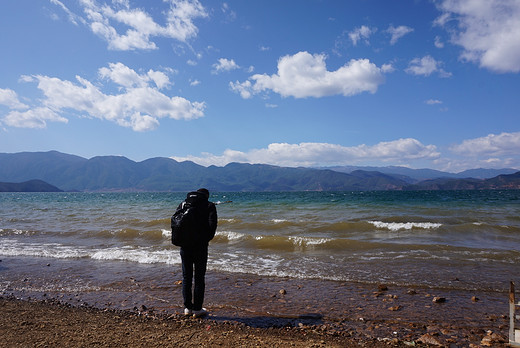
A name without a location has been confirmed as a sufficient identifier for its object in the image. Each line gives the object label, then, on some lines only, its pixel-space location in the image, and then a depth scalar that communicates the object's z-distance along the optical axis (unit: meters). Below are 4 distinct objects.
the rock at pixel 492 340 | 4.83
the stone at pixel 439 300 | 6.84
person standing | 6.00
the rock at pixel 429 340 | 4.85
